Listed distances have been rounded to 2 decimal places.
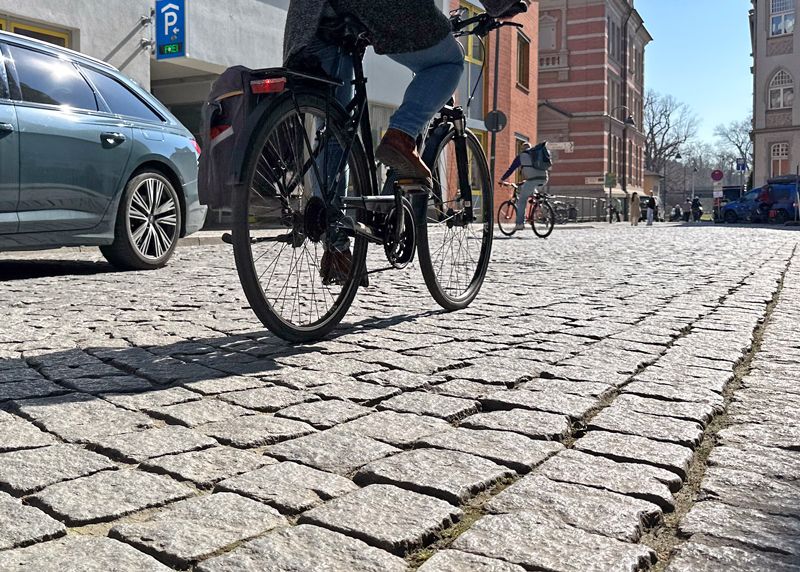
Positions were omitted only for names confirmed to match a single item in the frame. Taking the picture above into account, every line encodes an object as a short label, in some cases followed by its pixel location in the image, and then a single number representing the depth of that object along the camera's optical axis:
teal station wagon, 6.52
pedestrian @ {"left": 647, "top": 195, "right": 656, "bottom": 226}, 40.31
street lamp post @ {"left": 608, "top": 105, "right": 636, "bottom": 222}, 58.91
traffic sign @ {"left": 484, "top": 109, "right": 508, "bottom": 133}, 22.06
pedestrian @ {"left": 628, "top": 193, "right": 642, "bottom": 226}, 36.99
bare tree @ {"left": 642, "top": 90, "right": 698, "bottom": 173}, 95.00
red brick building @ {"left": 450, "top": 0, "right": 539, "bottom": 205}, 27.94
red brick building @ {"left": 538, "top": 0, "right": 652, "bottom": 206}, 56.16
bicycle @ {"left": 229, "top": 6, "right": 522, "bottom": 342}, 3.67
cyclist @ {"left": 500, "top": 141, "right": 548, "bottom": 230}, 18.05
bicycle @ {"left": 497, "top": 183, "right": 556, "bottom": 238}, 18.00
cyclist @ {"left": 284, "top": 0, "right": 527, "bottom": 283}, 4.02
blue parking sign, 15.48
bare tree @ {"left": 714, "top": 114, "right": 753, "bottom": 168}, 97.19
